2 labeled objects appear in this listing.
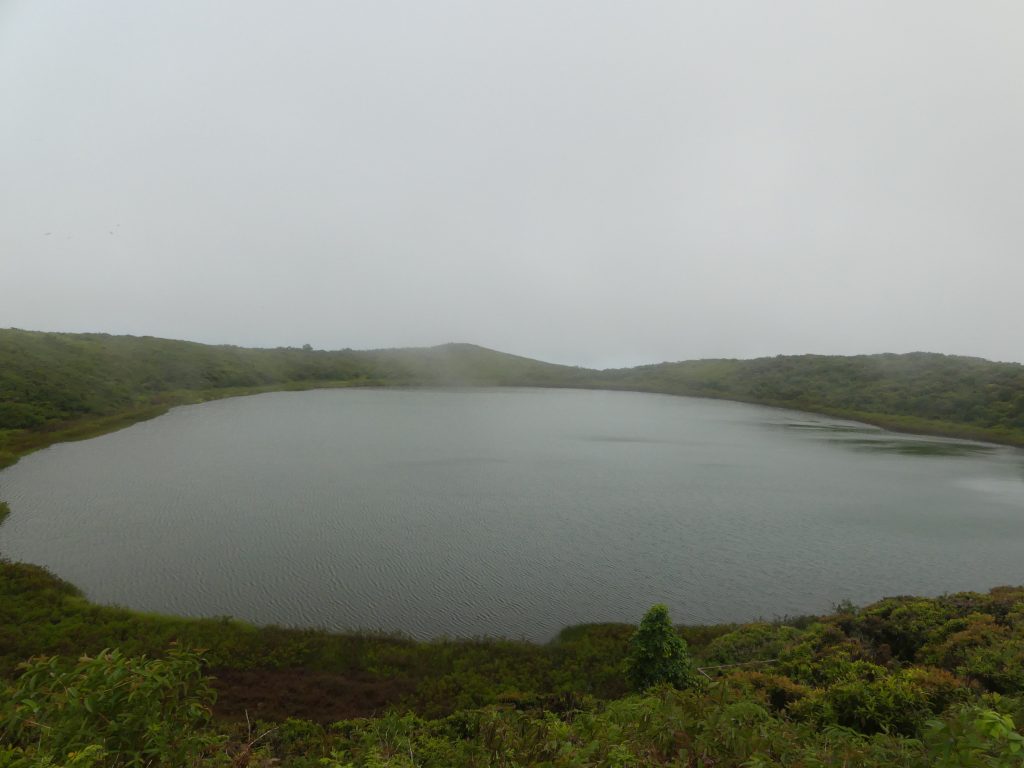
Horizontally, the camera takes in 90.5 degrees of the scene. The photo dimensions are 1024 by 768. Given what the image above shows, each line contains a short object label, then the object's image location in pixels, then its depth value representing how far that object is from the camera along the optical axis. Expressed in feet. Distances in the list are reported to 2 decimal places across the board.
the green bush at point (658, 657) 42.96
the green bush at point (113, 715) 15.44
